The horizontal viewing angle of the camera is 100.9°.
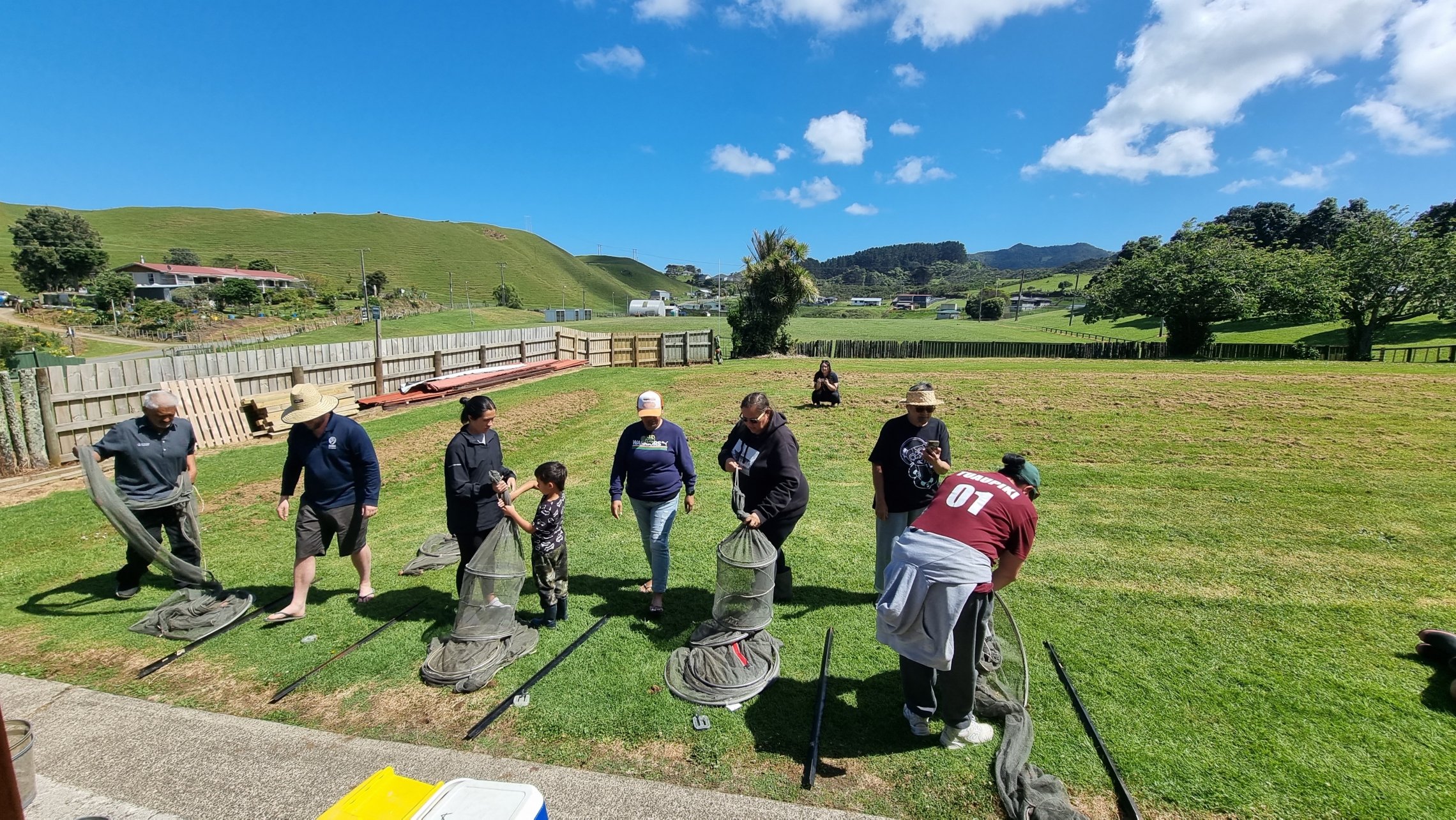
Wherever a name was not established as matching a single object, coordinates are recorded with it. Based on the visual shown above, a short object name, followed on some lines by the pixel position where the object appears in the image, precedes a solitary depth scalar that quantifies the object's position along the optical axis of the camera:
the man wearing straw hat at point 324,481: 5.15
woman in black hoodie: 4.89
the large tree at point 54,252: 67.19
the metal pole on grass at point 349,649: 4.32
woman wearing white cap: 5.18
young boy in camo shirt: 5.00
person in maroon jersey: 3.35
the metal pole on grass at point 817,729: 3.47
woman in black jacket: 4.90
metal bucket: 2.89
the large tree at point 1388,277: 28.22
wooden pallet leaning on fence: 13.07
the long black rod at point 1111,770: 3.17
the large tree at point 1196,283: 32.12
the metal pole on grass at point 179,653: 4.63
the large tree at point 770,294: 30.97
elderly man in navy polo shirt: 5.53
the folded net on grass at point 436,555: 6.65
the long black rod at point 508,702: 3.89
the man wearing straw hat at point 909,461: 4.98
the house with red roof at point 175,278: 80.25
